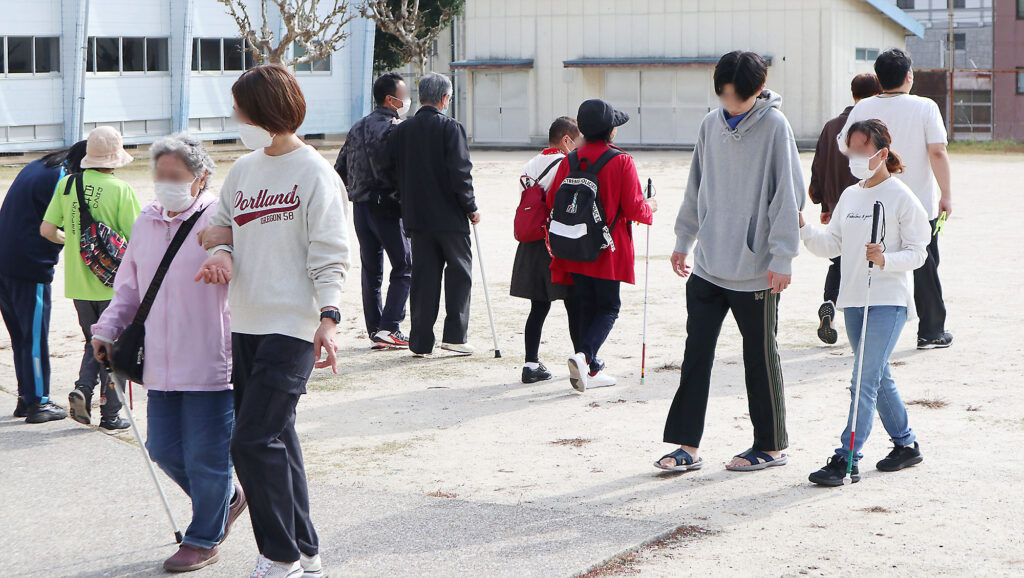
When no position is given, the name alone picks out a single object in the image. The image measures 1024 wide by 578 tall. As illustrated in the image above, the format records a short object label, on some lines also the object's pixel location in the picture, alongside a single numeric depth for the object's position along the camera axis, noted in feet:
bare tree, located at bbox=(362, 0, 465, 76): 128.06
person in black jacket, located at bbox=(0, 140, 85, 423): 20.61
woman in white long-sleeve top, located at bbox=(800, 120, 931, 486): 16.15
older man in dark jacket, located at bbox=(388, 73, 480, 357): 25.20
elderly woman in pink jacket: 13.12
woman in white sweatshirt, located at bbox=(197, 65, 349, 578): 12.03
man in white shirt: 23.32
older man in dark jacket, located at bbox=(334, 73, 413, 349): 26.74
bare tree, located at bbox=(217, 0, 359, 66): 98.07
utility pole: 114.01
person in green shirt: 19.29
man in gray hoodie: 15.78
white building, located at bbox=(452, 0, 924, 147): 111.34
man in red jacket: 21.38
